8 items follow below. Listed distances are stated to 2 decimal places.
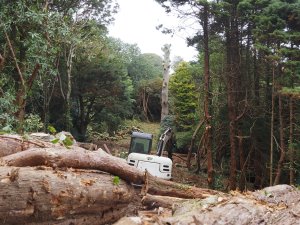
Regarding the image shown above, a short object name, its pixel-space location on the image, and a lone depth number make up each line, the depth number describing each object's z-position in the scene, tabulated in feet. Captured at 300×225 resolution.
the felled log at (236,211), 10.43
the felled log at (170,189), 15.32
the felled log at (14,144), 14.05
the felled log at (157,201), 14.41
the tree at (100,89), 57.65
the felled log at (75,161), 11.93
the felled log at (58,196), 9.80
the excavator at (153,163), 27.91
